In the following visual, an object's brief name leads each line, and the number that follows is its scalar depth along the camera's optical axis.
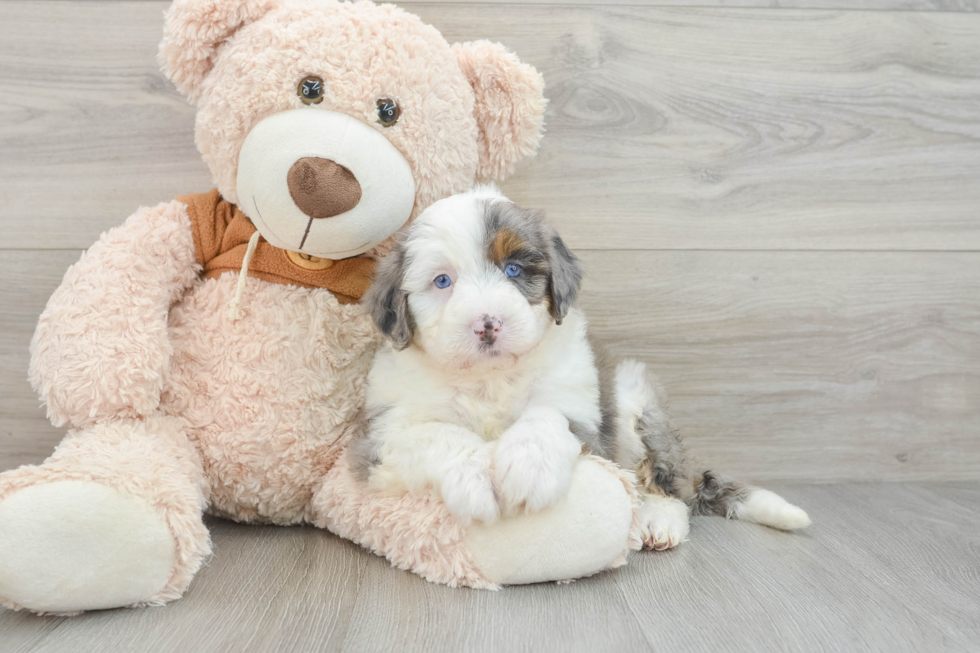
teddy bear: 0.60
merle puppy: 0.59
